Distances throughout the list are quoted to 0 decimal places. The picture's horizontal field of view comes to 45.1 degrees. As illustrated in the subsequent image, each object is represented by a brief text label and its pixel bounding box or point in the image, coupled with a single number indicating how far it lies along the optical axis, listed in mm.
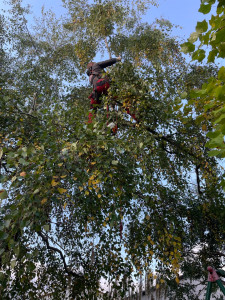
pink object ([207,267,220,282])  3203
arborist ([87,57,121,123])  6602
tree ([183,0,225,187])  2004
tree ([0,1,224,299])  3885
